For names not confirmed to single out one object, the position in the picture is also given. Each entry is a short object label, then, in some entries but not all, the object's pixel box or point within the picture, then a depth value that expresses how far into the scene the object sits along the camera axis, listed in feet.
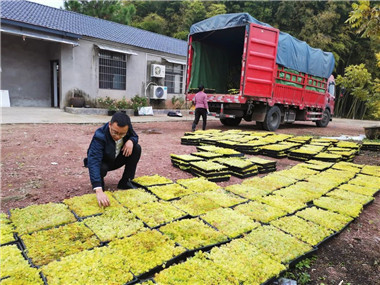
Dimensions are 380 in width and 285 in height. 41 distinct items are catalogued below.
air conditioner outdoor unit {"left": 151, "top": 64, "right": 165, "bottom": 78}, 48.01
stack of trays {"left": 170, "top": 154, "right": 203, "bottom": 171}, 14.11
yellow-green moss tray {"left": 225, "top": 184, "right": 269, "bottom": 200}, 10.36
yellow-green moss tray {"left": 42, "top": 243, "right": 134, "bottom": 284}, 5.40
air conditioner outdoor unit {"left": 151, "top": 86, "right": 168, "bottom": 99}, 48.16
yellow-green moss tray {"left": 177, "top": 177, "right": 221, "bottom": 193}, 10.82
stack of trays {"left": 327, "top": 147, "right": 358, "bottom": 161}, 18.31
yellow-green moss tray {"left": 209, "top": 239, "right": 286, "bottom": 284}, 5.78
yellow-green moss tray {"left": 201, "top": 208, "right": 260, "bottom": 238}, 7.61
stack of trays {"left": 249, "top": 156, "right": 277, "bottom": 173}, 14.80
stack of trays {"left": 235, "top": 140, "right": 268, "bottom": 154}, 18.85
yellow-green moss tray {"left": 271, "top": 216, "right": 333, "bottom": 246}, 7.51
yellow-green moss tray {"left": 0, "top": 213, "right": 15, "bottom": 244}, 6.57
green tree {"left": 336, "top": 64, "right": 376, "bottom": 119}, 79.56
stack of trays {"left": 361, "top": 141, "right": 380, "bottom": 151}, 21.76
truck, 26.13
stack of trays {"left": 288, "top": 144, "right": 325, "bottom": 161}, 18.07
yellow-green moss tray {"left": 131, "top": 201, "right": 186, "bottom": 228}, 7.92
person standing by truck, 26.32
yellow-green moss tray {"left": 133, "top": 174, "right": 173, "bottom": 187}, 10.81
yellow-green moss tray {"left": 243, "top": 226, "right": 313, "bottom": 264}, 6.64
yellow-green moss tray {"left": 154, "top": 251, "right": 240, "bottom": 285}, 5.54
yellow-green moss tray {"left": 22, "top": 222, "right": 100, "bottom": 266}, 6.14
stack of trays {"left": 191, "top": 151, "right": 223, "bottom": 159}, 15.24
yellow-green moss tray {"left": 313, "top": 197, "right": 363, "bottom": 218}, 9.23
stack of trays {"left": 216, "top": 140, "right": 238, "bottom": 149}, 19.19
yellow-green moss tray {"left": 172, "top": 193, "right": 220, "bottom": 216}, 8.76
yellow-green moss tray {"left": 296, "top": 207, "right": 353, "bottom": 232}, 8.29
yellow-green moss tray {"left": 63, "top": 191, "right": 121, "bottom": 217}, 8.11
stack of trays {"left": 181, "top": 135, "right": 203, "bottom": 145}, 20.76
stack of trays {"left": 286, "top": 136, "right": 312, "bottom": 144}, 21.89
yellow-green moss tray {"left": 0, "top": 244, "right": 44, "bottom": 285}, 5.30
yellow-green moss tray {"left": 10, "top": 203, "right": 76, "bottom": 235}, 7.19
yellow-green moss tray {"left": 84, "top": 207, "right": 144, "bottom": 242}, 7.07
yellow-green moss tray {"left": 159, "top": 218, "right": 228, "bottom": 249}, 6.89
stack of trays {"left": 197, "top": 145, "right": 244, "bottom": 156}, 16.41
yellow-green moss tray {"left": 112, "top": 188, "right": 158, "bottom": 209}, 8.93
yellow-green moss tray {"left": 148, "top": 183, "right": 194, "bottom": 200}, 9.77
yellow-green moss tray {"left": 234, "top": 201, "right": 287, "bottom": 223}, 8.50
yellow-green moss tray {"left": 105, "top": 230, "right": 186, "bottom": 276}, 5.92
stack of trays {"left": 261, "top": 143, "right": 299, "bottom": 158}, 18.44
